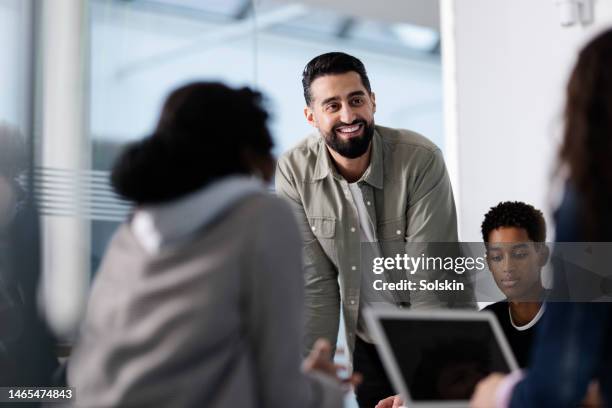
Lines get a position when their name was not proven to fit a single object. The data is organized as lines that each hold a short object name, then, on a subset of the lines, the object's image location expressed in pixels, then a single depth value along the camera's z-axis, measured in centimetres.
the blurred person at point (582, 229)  103
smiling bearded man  257
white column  322
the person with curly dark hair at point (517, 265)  204
